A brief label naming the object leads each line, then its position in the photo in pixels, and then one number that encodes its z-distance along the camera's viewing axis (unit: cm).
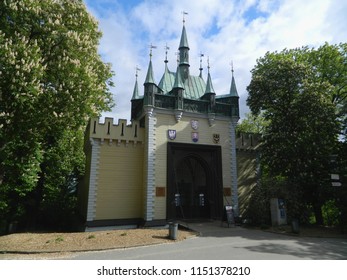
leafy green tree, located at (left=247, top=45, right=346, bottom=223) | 1959
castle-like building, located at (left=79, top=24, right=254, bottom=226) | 1930
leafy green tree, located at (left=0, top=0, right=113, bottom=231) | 1148
